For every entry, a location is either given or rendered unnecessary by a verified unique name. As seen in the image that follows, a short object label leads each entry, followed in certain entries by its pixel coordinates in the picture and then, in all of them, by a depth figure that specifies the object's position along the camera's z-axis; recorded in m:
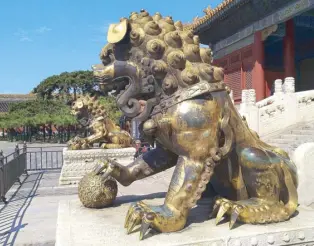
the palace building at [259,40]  10.83
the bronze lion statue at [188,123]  1.87
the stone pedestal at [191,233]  1.70
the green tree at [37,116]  30.13
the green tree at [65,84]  42.03
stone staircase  7.47
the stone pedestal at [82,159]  7.27
